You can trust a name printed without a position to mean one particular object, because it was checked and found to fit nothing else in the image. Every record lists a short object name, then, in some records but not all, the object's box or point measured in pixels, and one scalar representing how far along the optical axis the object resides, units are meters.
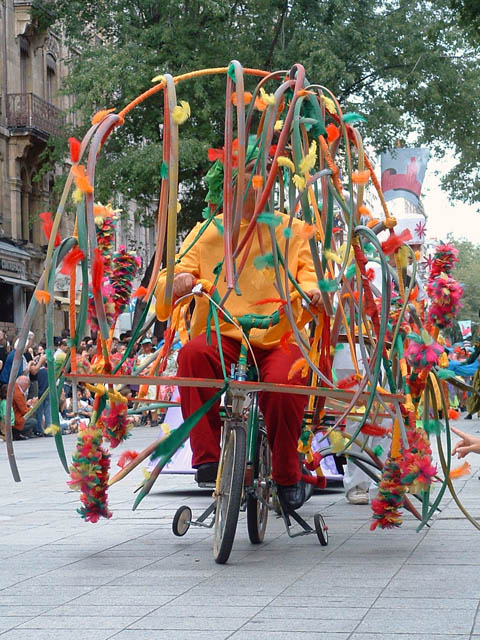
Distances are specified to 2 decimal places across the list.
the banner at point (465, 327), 48.38
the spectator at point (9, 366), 18.73
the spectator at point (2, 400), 17.35
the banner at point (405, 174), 21.83
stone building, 33.47
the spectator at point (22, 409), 18.62
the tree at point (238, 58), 27.08
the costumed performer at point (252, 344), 6.50
